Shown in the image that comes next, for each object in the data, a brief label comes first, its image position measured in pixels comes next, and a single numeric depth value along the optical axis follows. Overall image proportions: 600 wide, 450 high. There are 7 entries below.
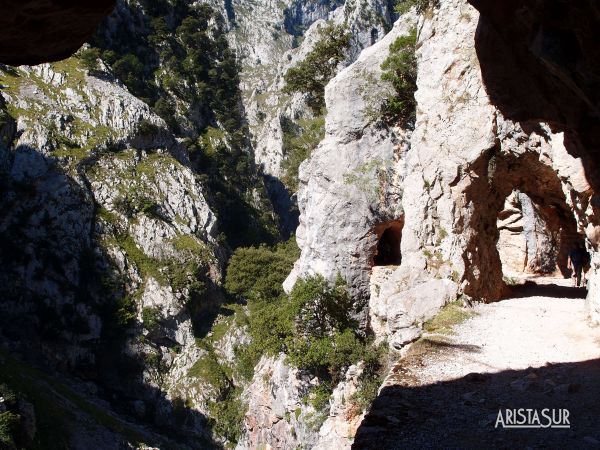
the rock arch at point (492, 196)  16.25
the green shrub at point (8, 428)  18.66
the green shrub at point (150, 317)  39.94
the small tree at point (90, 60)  49.09
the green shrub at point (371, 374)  17.56
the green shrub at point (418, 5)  18.72
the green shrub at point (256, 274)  46.53
